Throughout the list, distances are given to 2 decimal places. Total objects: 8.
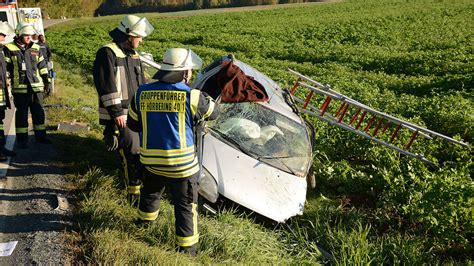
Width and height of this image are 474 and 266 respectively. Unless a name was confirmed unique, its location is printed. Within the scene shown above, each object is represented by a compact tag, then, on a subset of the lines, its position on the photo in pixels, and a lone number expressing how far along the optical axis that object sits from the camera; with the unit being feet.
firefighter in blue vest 11.51
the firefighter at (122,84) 14.35
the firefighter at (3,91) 18.15
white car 13.96
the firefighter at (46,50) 27.71
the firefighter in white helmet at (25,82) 19.51
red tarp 15.44
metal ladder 19.53
